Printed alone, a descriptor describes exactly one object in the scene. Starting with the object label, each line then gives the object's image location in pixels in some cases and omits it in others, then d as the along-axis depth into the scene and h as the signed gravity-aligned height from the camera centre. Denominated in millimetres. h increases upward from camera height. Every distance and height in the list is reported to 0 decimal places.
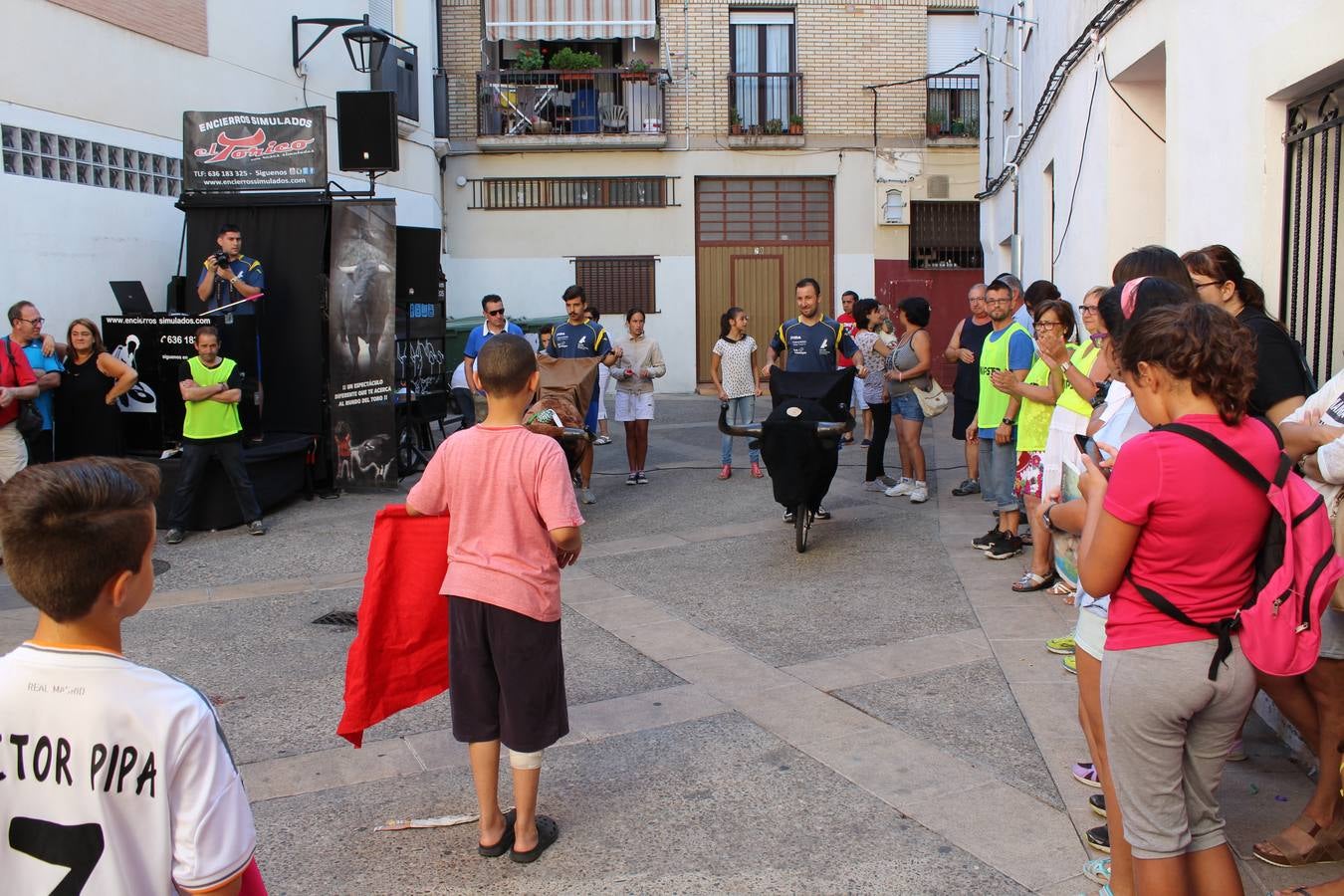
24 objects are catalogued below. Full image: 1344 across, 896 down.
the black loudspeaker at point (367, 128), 12141 +1986
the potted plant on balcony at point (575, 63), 22609 +4857
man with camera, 10789 +490
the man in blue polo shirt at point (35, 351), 9289 -127
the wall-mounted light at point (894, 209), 22906 +2149
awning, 22328 +5588
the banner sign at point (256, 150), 11453 +1695
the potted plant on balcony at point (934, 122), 22859 +3732
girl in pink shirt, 2752 -549
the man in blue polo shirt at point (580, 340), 10766 -103
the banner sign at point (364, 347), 11008 -143
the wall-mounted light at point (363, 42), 14812 +3588
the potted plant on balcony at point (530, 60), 22750 +4928
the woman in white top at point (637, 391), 11477 -584
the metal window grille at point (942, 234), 23203 +1706
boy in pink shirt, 3770 -736
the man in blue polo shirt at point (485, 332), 11398 -14
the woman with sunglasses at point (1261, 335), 4020 -42
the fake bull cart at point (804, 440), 8422 -779
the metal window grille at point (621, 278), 22938 +936
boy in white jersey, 1925 -630
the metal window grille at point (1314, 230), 5168 +396
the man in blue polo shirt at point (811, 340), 9992 -116
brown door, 23047 +1507
